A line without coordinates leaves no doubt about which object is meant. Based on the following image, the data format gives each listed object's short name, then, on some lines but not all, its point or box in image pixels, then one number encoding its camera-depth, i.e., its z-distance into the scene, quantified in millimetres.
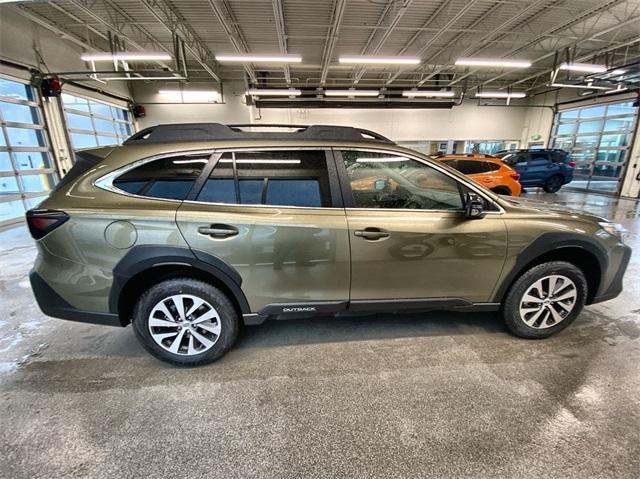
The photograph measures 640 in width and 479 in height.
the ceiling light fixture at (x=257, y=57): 7176
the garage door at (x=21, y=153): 7172
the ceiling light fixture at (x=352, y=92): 11758
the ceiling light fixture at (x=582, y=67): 8291
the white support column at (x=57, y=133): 8344
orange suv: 7785
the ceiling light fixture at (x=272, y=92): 11445
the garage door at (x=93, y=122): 9414
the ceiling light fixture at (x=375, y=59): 7285
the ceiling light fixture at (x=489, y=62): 7562
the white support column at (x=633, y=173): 10758
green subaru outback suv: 1876
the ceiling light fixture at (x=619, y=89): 10461
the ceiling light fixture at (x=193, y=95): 12758
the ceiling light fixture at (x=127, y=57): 7168
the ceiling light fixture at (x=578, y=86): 9328
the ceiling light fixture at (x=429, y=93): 11684
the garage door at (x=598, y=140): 11523
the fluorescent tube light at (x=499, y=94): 12249
